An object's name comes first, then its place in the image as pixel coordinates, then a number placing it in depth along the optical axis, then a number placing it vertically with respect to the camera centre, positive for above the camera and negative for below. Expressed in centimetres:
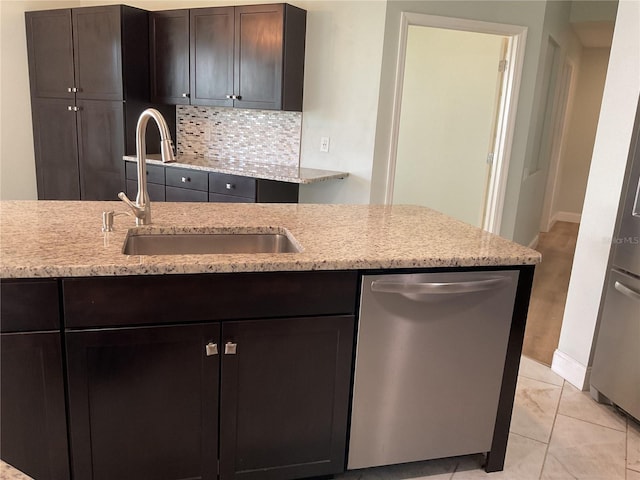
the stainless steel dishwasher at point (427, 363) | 170 -79
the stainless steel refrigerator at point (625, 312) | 228 -77
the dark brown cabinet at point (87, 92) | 427 +16
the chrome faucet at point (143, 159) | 169 -15
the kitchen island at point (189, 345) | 145 -68
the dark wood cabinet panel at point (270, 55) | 378 +49
